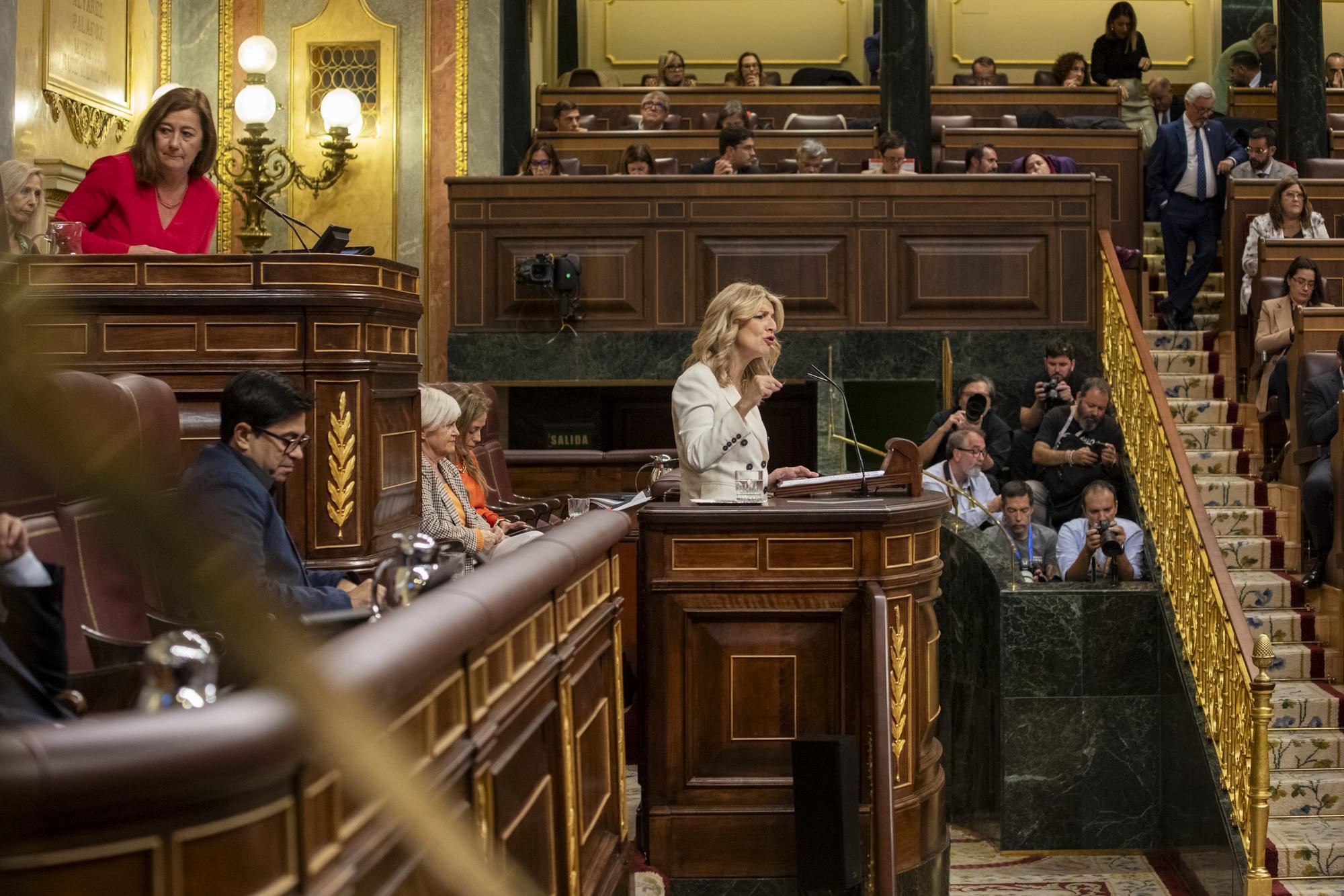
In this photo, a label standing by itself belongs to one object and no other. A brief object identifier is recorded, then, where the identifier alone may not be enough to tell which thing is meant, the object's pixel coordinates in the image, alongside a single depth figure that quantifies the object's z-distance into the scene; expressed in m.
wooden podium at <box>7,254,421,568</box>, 4.10
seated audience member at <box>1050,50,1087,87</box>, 11.58
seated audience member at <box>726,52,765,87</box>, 12.31
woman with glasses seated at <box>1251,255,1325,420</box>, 7.02
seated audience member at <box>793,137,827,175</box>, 8.34
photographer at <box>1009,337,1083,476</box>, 7.14
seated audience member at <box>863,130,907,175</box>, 8.17
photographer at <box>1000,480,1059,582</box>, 6.35
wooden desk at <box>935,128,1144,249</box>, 9.33
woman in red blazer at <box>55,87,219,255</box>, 3.93
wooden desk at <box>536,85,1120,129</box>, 11.12
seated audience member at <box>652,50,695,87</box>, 12.41
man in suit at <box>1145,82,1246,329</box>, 8.22
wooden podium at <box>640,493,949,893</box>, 4.00
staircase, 5.61
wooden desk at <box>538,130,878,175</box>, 9.98
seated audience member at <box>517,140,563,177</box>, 8.62
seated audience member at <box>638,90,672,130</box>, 10.23
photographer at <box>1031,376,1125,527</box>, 6.91
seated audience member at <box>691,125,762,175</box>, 8.30
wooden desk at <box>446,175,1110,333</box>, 8.04
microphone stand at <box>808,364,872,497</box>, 4.23
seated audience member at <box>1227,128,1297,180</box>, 8.45
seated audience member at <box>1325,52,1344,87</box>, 12.47
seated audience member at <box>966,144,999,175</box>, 8.33
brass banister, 5.16
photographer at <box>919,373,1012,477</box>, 6.79
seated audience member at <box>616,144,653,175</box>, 8.35
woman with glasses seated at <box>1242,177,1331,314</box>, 7.63
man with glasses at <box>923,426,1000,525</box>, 6.45
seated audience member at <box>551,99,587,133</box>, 10.21
